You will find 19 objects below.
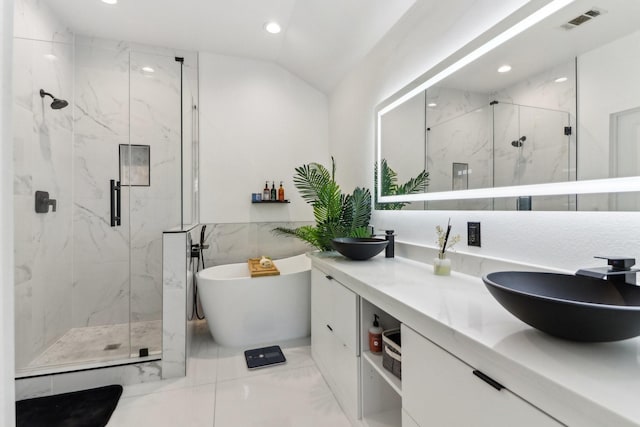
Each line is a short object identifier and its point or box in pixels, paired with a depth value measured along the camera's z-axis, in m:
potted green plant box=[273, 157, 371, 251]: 2.30
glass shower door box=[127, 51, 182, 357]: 2.59
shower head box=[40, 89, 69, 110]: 2.32
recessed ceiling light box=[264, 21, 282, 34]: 2.69
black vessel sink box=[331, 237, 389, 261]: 1.82
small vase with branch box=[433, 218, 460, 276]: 1.49
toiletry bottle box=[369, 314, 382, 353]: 1.44
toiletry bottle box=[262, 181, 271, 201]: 3.24
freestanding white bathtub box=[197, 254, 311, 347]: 2.38
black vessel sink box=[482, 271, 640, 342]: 0.59
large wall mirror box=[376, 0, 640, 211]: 0.97
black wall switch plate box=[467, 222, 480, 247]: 1.48
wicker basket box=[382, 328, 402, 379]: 1.23
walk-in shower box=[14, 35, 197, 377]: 2.27
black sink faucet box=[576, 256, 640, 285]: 0.76
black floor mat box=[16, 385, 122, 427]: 1.58
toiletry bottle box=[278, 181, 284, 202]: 3.28
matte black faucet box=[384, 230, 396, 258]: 2.00
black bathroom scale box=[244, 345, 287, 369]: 2.18
